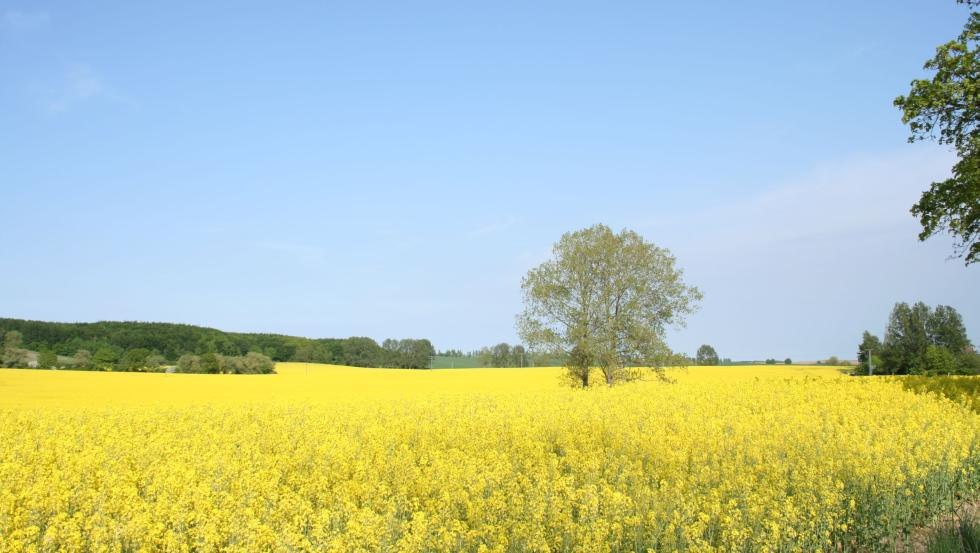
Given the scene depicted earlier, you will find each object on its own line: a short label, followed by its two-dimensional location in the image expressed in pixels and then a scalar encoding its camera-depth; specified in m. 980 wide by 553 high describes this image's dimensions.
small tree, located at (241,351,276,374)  67.31
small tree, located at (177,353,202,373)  64.82
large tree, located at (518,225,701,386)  35.47
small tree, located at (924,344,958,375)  71.50
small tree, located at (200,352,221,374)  64.81
